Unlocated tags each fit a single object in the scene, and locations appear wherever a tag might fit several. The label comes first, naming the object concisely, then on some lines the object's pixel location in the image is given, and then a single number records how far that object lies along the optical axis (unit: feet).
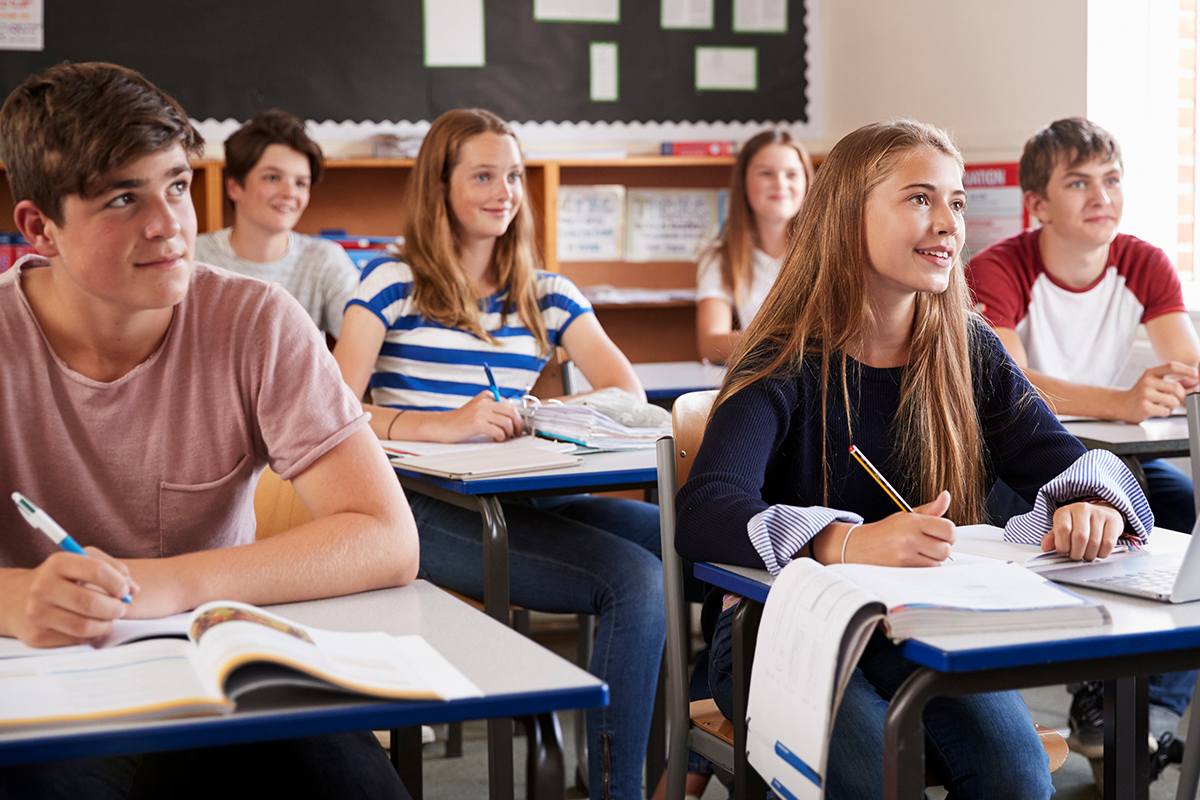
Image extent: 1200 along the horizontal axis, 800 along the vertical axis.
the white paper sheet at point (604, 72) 15.57
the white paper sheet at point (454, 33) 14.85
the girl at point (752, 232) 12.83
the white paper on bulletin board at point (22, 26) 13.42
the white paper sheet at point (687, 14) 15.81
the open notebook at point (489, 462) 6.56
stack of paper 7.57
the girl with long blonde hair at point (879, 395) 4.90
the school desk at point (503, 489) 6.45
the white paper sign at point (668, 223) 16.34
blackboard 13.85
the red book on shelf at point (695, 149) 15.61
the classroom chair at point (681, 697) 5.01
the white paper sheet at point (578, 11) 15.30
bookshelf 14.29
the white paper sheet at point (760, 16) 16.06
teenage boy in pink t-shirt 3.89
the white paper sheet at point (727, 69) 16.02
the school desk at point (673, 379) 10.22
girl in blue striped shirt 7.32
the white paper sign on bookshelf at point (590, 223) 16.01
